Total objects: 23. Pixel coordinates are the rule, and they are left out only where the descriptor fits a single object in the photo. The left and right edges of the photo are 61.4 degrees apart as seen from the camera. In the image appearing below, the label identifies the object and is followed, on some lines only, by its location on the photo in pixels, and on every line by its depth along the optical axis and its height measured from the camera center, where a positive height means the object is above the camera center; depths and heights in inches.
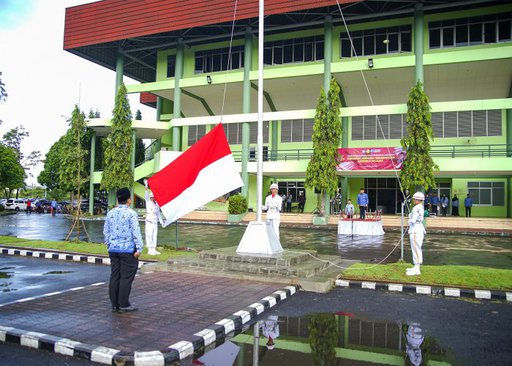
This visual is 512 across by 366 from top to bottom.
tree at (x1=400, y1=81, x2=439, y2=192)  934.4 +141.1
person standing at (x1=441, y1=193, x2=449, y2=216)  1138.8 +17.2
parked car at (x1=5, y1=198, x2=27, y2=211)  1813.5 -20.0
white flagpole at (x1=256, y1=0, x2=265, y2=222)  392.2 +75.3
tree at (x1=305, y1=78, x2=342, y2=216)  1026.1 +149.9
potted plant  1103.0 -7.2
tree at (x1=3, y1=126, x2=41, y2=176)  2290.8 +308.3
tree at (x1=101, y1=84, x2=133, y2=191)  1231.5 +155.1
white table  767.1 -34.3
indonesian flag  374.9 +23.8
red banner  1006.3 +120.0
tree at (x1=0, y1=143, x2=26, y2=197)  1600.6 +117.9
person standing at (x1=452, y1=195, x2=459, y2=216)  1122.0 +11.2
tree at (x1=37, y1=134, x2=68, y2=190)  1772.9 +144.8
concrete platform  332.8 -52.0
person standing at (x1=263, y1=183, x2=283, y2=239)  496.2 -1.1
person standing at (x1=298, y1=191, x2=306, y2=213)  1252.2 +16.8
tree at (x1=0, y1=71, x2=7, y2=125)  1075.9 +273.0
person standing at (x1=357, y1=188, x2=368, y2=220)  867.4 +12.3
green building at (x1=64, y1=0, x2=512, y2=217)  1051.9 +353.4
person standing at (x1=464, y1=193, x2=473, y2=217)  1085.1 +17.9
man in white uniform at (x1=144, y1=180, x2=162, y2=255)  450.7 -17.4
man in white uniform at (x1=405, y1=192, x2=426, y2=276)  350.6 -17.8
